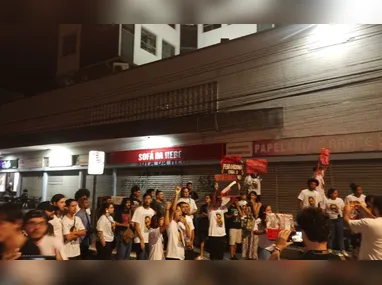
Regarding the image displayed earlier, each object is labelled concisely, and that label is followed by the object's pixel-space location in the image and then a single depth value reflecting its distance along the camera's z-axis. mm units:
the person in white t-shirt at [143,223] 4180
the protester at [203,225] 5582
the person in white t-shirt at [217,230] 4715
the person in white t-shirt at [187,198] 4923
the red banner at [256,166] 5877
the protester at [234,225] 5055
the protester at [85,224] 3852
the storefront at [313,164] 5359
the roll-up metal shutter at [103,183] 8281
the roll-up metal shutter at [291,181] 5914
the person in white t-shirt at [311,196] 4676
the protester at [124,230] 4398
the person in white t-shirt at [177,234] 3581
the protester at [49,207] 2895
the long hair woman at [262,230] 3902
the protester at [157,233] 3596
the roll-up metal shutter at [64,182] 8163
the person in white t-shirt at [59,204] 3206
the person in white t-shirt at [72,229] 3262
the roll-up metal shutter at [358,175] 5336
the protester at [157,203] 4534
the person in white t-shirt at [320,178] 4805
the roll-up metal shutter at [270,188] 6211
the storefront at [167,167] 6855
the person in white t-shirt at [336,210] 4535
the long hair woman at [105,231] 4227
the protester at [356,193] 4653
